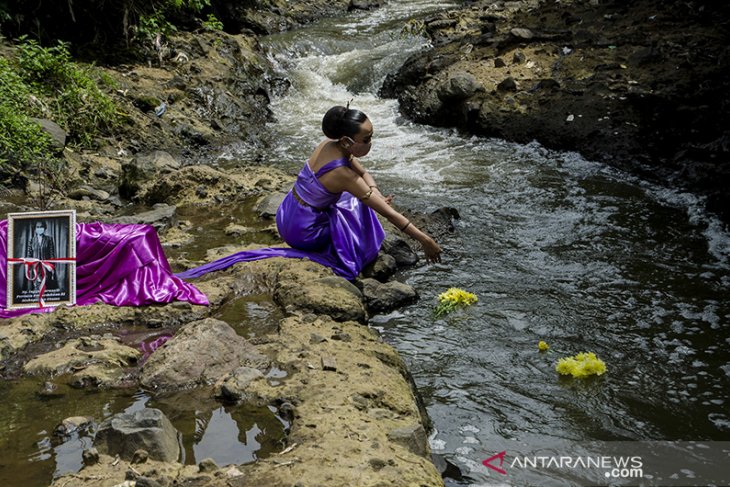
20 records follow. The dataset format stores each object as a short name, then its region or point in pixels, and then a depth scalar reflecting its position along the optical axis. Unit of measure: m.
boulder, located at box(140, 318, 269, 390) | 3.71
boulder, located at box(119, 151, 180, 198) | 7.95
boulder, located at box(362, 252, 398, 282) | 5.92
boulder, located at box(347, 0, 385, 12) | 21.09
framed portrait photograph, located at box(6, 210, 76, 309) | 4.37
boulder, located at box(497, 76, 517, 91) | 10.65
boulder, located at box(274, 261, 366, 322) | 4.69
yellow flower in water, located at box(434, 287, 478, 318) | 5.43
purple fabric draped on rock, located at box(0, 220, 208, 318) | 4.71
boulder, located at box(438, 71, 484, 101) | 10.93
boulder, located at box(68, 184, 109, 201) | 7.58
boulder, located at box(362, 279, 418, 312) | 5.40
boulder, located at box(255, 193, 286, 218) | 6.99
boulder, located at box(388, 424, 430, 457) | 3.16
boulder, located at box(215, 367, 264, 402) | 3.55
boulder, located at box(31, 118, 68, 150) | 7.99
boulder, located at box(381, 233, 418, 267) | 6.34
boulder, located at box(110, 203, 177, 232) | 6.48
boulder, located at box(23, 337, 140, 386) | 3.80
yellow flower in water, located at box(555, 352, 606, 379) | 4.48
